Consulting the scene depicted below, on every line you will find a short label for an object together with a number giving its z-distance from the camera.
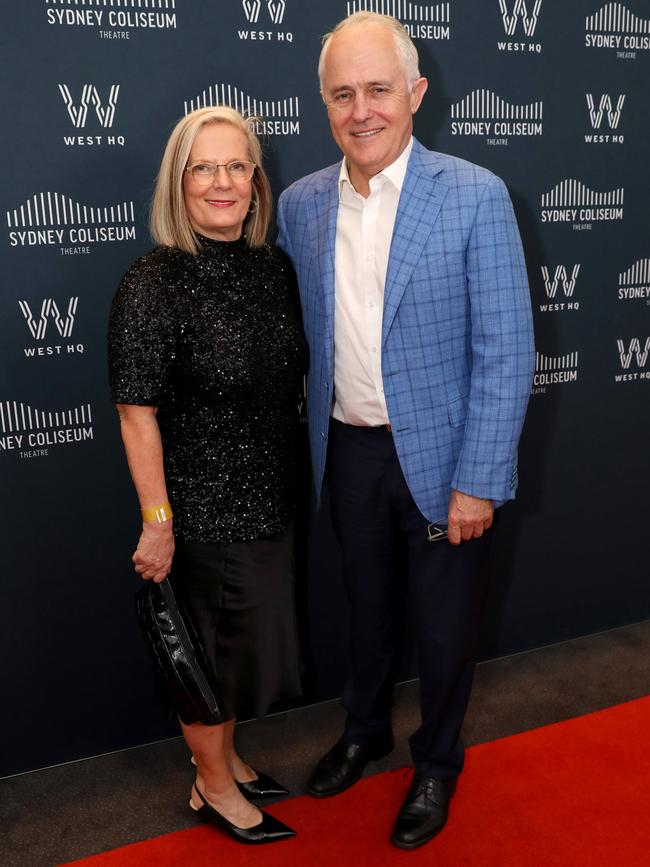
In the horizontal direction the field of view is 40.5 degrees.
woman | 1.94
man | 1.99
